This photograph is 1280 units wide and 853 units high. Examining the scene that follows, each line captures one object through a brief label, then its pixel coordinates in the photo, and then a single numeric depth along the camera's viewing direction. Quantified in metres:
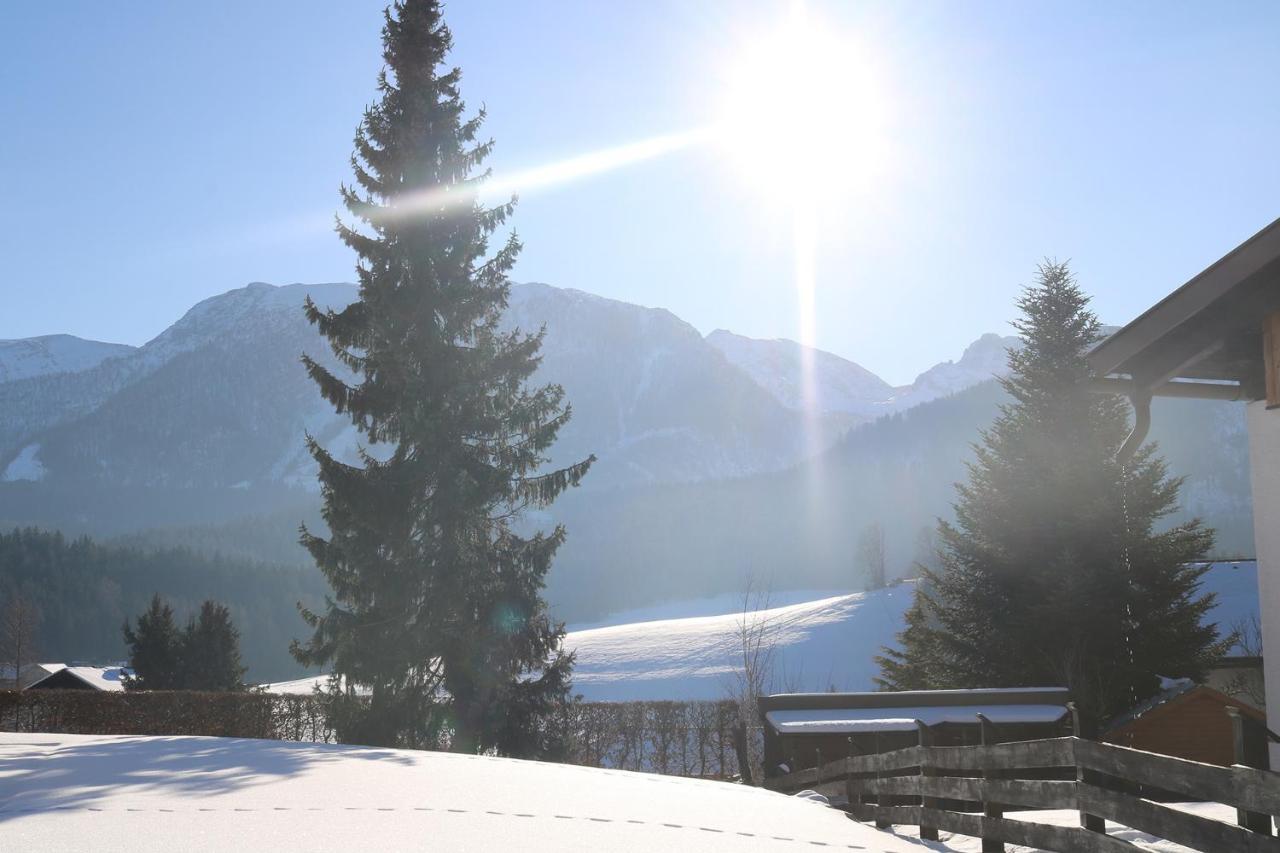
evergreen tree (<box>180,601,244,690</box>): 44.44
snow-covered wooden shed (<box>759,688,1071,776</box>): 16.75
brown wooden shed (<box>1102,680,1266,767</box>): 18.20
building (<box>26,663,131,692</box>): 48.00
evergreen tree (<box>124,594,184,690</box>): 44.47
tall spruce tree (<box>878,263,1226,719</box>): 21.22
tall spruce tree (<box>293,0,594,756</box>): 19.59
